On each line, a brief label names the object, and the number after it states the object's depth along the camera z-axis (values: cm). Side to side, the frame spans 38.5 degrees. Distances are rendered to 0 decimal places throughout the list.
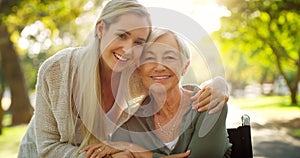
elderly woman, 243
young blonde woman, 260
